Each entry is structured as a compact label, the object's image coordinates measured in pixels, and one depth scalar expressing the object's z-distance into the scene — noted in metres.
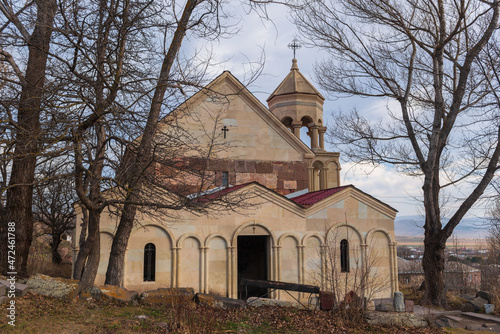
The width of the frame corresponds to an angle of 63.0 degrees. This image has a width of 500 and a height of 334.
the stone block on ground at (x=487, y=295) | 12.73
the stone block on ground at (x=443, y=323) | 9.66
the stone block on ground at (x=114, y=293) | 8.20
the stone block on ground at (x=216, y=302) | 8.65
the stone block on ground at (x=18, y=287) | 7.12
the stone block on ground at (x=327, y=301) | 9.12
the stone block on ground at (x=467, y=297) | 13.93
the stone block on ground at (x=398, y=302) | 9.22
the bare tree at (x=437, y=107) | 12.03
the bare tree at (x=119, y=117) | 7.07
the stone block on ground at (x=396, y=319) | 8.39
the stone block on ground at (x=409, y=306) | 9.32
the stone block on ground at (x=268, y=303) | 9.41
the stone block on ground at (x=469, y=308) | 12.59
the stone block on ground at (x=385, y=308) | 9.22
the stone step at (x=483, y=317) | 11.15
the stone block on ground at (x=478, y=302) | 12.59
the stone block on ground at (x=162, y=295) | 8.16
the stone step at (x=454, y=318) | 10.82
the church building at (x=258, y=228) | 11.52
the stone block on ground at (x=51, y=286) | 7.77
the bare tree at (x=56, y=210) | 19.22
